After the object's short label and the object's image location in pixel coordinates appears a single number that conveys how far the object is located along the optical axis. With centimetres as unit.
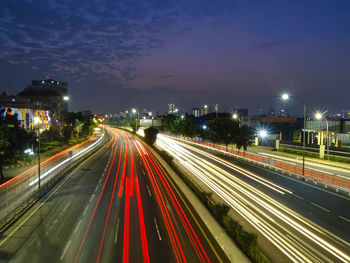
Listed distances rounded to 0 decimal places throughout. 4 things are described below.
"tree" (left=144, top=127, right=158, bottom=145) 6925
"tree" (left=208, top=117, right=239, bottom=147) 5172
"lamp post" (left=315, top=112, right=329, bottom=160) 4119
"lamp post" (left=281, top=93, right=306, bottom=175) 2675
